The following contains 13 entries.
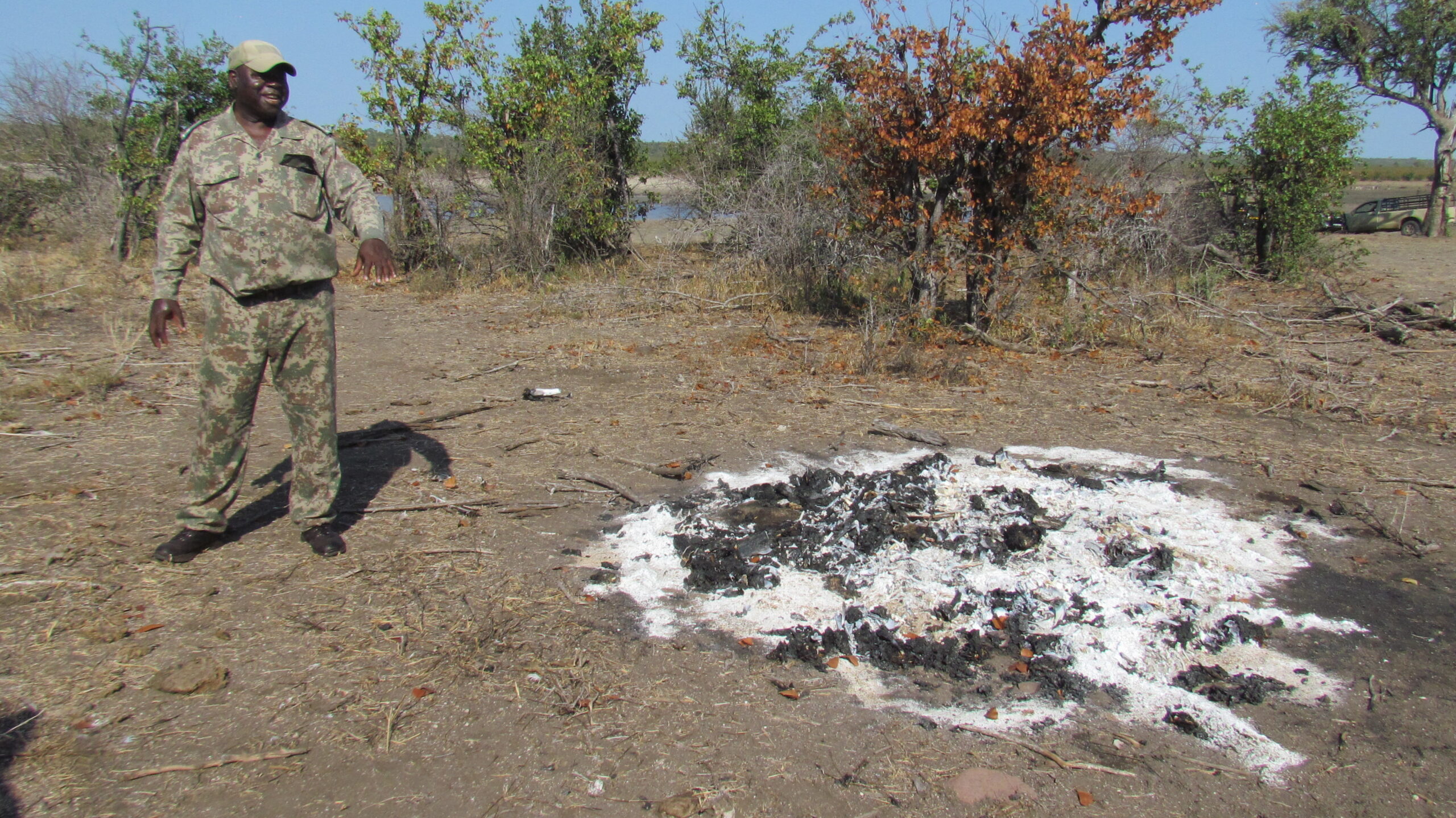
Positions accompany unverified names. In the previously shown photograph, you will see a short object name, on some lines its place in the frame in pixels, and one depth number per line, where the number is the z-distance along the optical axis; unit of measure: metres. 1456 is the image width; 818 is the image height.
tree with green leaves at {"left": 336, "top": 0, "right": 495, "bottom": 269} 12.65
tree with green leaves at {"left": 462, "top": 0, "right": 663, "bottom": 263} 13.02
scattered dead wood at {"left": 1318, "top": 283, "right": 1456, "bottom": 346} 8.76
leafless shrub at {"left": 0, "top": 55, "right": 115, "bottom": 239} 13.52
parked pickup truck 22.22
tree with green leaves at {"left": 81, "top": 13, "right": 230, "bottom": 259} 12.80
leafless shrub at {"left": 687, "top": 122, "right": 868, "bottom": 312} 11.04
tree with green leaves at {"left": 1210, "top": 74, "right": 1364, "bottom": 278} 11.52
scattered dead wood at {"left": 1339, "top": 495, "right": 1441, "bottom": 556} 4.30
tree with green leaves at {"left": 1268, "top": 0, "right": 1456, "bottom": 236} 19.81
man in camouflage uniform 3.51
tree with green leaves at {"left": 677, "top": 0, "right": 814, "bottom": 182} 15.78
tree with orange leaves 8.05
